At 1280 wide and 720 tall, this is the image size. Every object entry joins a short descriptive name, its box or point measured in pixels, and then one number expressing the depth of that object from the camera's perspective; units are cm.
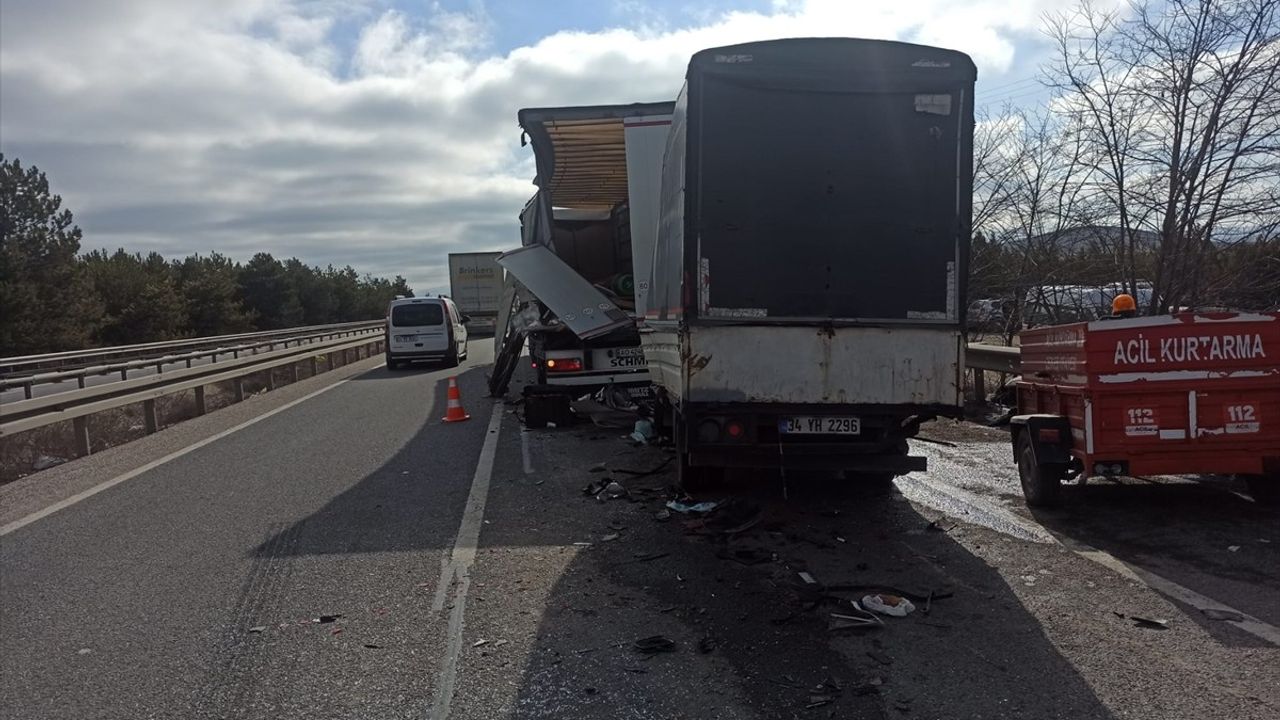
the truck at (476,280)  4084
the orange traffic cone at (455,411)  1258
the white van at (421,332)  2409
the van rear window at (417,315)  2434
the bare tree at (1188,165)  977
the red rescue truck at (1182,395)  629
